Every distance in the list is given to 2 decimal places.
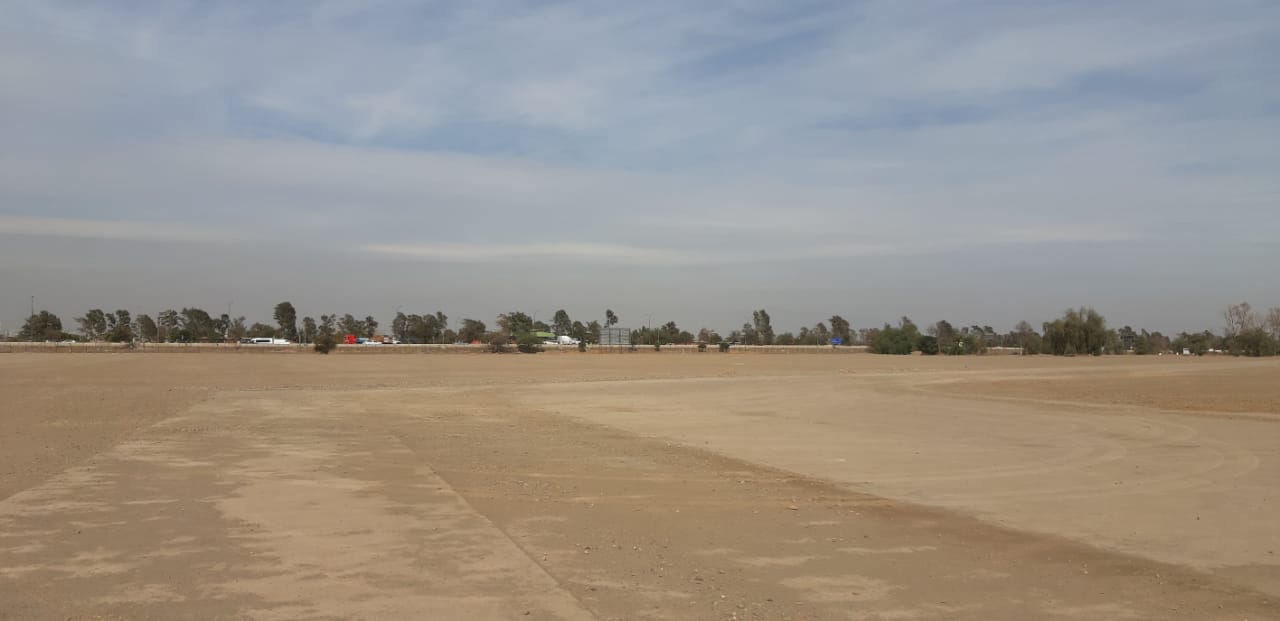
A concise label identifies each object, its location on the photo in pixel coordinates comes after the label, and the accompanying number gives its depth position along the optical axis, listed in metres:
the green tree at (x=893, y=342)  122.89
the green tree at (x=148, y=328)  181.75
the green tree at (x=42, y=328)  164.20
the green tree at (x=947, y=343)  124.00
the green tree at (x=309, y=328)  192.62
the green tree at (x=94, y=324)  170.43
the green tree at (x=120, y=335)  138.62
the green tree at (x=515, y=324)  148.02
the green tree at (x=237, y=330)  179.95
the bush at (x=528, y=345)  124.00
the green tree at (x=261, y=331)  184.50
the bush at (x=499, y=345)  120.48
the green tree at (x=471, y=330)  171.35
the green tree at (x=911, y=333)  124.12
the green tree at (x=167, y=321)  190.50
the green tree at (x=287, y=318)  196.12
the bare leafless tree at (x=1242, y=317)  137.00
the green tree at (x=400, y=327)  193.75
